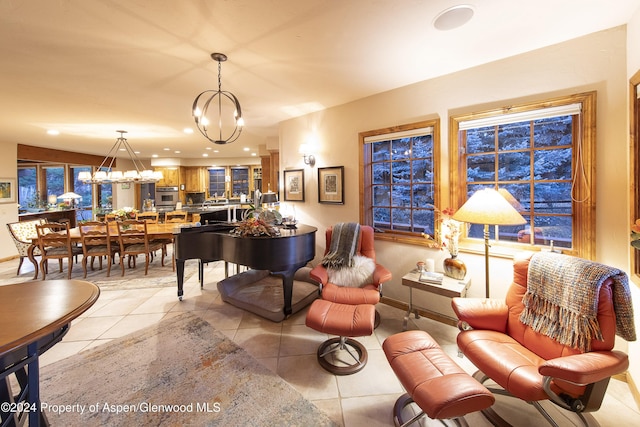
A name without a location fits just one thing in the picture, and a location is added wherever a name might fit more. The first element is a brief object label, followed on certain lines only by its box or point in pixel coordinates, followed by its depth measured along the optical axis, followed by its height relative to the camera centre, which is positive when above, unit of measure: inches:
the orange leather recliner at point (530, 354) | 48.4 -36.4
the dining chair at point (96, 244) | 163.2 -22.8
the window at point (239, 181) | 346.9 +36.8
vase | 93.2 -24.8
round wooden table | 40.5 -19.4
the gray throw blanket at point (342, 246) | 108.1 -18.6
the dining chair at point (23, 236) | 165.5 -16.5
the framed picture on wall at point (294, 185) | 162.1 +14.0
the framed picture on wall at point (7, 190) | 208.1 +18.7
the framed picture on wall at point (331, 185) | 139.2 +11.8
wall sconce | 150.1 +31.1
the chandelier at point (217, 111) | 85.7 +55.8
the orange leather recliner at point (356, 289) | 92.1 -33.3
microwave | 325.1 +15.3
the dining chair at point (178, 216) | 214.0 -7.6
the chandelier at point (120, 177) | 193.9 +26.4
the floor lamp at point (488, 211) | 72.8 -2.8
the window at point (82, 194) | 299.9 +20.2
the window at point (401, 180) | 112.7 +11.7
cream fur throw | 102.0 -29.0
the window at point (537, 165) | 78.4 +13.3
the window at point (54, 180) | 290.8 +36.1
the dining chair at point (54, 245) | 156.6 -22.3
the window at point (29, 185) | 276.7 +30.5
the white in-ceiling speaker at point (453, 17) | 63.9 +50.2
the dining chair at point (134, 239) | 165.8 -20.3
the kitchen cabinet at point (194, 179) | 345.7 +40.3
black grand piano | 99.0 -18.2
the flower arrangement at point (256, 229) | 106.3 -9.7
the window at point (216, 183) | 348.5 +34.8
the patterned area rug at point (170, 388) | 61.7 -51.4
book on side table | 91.2 -27.9
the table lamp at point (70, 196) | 253.5 +15.1
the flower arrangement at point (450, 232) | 96.9 -11.6
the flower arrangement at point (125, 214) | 205.6 -3.7
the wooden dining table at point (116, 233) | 161.8 -16.2
